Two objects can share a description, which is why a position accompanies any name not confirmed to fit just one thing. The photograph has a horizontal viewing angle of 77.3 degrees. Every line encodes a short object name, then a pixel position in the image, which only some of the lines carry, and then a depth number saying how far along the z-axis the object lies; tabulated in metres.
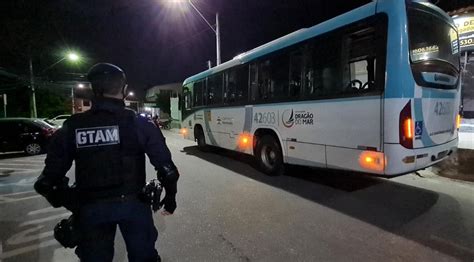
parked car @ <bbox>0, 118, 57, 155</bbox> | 12.05
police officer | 2.02
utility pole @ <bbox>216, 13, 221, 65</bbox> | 16.23
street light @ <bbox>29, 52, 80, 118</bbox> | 23.06
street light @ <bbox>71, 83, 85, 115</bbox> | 32.61
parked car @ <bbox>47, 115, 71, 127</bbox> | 22.47
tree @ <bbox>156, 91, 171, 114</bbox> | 48.22
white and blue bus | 4.38
